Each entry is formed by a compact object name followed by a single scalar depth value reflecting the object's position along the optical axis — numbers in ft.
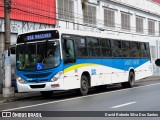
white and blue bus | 55.16
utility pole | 60.18
